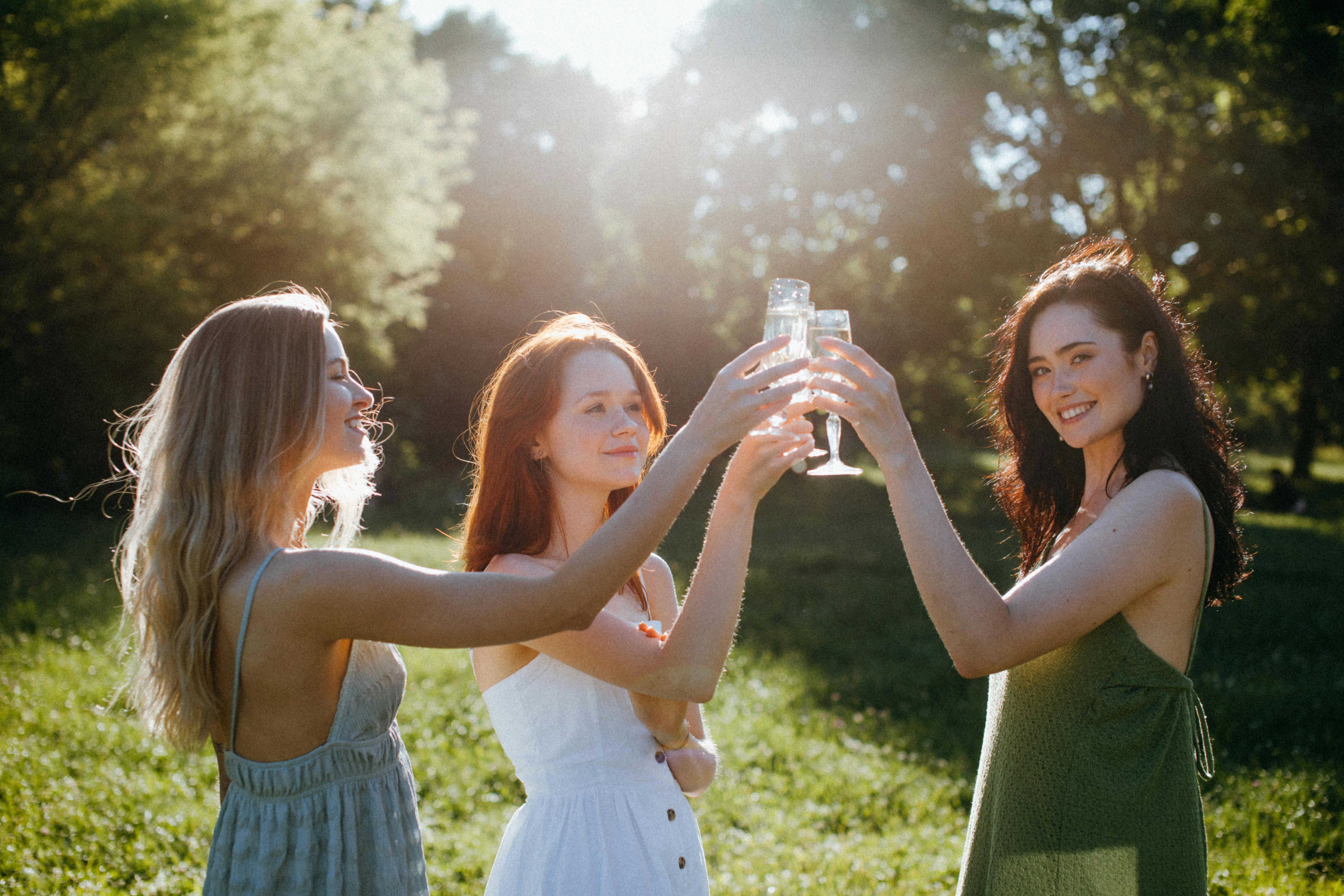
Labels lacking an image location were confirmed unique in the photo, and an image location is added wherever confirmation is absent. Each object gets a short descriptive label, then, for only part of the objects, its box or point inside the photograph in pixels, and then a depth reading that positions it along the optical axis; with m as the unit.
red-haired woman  2.37
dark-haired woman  2.25
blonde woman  2.01
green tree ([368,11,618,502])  26.36
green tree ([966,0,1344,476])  18.59
